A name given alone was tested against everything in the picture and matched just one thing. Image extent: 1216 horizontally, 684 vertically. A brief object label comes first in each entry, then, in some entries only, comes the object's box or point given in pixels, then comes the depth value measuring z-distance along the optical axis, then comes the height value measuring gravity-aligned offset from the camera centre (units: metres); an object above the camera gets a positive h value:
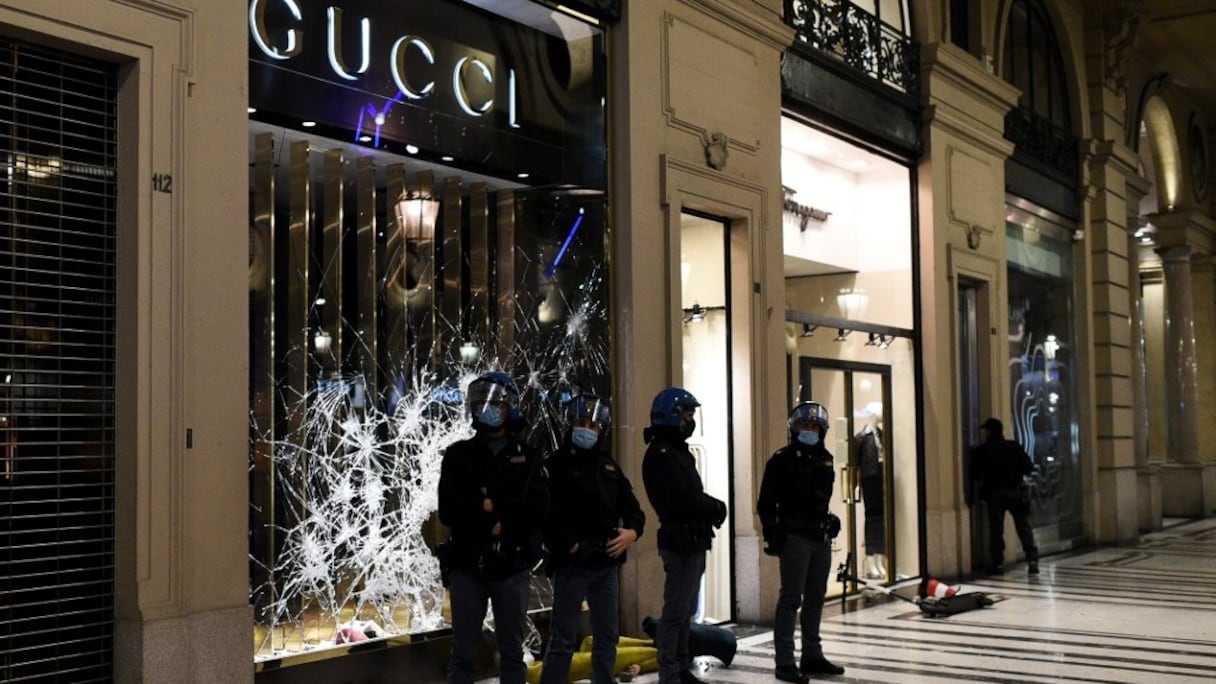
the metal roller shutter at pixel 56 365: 5.63 +0.21
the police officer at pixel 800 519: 8.00 -0.69
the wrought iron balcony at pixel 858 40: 11.65 +3.37
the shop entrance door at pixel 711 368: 10.24 +0.28
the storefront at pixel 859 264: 11.80 +1.33
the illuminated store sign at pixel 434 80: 6.86 +1.89
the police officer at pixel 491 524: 5.77 -0.50
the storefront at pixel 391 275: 6.76 +0.77
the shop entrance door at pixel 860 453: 11.98 -0.47
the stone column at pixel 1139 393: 19.80 +0.09
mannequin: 12.44 -0.82
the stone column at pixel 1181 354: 23.92 +0.80
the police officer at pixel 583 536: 6.40 -0.63
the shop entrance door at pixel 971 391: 14.57 +0.12
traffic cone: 11.04 -1.56
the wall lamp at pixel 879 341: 12.92 +0.60
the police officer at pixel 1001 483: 14.13 -0.87
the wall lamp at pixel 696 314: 10.34 +0.71
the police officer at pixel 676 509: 7.12 -0.56
